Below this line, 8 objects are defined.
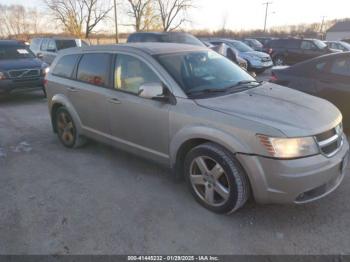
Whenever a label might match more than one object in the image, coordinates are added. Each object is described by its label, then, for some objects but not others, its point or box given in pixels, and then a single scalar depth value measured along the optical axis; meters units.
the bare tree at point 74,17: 48.68
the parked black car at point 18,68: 8.46
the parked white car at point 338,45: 16.97
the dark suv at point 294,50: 15.92
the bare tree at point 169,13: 46.22
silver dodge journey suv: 2.73
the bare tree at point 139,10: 45.53
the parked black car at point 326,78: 5.32
